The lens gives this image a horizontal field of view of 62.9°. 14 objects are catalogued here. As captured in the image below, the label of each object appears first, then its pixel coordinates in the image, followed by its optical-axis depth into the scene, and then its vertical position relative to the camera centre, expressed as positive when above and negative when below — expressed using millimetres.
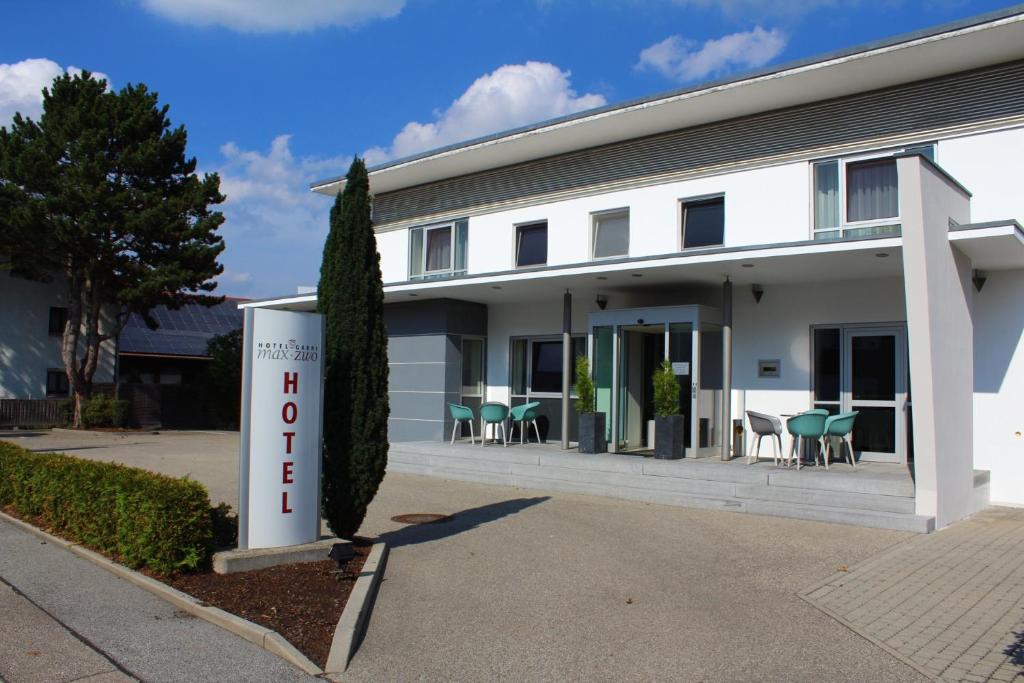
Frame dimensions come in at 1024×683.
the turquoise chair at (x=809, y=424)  12008 -590
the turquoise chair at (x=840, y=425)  12047 -588
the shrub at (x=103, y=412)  27828 -1327
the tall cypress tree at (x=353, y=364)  8008 +121
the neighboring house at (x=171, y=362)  30844 +509
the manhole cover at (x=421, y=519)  10414 -1789
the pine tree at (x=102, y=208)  26047 +5243
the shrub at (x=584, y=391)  14812 -192
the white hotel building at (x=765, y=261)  11039 +1807
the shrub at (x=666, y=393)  13727 -191
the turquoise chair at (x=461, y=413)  16625 -690
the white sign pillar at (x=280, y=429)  7340 -481
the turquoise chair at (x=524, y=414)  16391 -698
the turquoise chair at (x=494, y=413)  16297 -667
